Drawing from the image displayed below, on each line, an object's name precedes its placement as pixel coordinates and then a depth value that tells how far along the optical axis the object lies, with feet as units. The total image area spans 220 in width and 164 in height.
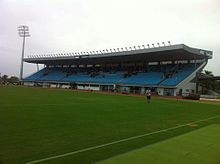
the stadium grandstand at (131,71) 128.22
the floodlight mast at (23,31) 201.60
